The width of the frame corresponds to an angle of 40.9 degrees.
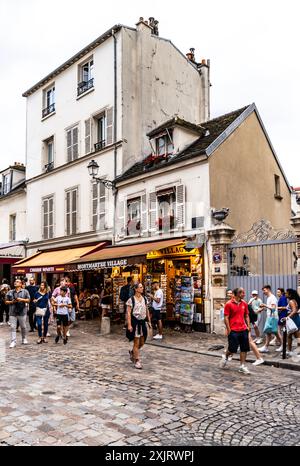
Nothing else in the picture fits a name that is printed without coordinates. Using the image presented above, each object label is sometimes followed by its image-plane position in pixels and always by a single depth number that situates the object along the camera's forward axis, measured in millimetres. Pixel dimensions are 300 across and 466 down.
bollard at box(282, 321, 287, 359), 8297
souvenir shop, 12562
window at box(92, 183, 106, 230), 16912
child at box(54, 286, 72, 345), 10180
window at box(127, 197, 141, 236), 15289
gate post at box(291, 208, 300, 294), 9906
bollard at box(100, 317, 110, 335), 12453
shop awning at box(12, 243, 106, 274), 15594
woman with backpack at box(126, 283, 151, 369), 7789
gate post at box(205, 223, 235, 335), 11852
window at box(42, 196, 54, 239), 19984
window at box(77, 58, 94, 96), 18312
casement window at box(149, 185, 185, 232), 13679
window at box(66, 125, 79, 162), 18781
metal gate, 10625
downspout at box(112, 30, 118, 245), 16361
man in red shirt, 7398
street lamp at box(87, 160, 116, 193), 14758
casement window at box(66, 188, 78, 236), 18475
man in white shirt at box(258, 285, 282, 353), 9023
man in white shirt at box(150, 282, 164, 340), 11344
